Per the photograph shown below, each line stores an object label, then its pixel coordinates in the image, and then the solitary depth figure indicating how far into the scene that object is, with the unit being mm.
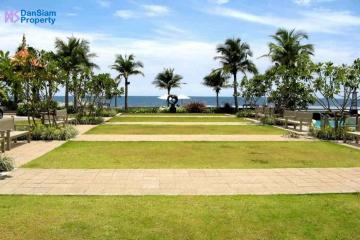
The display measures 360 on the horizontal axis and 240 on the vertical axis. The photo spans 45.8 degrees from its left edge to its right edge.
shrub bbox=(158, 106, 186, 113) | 39844
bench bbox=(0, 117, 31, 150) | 11734
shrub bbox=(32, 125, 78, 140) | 14867
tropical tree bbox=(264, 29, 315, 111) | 25906
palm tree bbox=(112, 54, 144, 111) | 43656
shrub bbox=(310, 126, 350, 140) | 15613
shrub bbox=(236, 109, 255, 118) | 31784
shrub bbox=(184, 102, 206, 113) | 39719
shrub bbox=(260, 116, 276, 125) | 23362
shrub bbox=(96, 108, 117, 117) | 28997
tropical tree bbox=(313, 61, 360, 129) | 15922
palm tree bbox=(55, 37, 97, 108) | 39031
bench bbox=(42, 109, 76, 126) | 16922
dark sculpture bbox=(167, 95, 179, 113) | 41944
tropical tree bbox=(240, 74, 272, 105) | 28312
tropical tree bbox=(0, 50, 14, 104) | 7953
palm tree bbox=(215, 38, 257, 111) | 39844
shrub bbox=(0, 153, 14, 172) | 8844
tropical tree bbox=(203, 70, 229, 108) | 43184
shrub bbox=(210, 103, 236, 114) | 39781
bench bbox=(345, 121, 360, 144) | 14020
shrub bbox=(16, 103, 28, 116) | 30506
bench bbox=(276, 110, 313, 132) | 18281
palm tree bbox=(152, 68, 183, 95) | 46781
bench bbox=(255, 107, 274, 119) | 25931
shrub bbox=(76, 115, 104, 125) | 23219
